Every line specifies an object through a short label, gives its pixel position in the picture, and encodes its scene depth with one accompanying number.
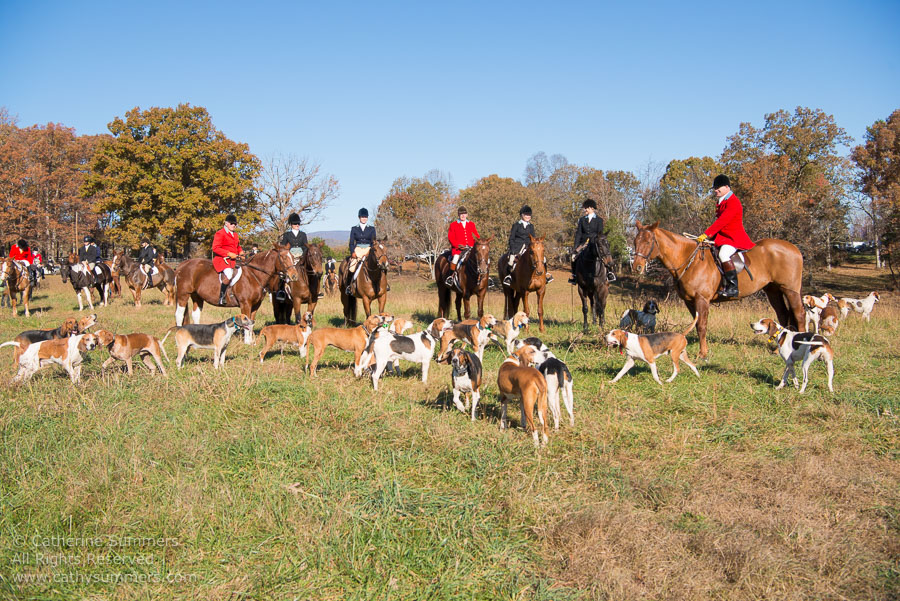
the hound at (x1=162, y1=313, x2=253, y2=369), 8.80
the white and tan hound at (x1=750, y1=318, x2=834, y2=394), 6.99
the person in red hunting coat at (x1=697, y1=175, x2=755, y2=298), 9.59
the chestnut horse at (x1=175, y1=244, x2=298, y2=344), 11.79
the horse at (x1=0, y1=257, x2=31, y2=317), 17.36
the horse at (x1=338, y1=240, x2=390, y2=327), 11.81
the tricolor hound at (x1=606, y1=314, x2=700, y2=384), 7.61
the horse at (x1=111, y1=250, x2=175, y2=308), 19.56
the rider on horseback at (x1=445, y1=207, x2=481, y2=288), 13.48
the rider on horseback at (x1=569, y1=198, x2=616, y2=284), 12.30
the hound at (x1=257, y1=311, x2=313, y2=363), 9.14
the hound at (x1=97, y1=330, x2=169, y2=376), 7.89
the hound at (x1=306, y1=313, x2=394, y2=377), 8.36
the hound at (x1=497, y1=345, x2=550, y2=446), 5.29
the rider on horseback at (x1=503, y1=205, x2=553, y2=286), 12.74
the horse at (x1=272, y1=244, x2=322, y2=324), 11.79
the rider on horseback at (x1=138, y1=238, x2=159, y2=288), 19.75
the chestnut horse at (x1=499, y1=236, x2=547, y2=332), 11.50
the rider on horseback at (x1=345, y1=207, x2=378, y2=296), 12.81
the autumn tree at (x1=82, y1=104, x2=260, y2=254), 35.94
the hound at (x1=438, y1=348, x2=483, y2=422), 6.21
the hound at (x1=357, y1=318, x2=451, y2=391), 7.65
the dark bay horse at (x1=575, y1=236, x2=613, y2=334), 11.98
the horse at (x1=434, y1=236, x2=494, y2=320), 12.04
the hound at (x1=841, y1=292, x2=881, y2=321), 13.30
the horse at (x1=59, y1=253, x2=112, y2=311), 18.95
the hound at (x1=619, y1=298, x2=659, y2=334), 11.35
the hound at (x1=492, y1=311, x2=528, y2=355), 8.61
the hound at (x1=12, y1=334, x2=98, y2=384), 7.52
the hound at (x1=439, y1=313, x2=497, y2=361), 8.53
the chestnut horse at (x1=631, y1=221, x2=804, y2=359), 9.60
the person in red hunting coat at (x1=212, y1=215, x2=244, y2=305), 11.93
